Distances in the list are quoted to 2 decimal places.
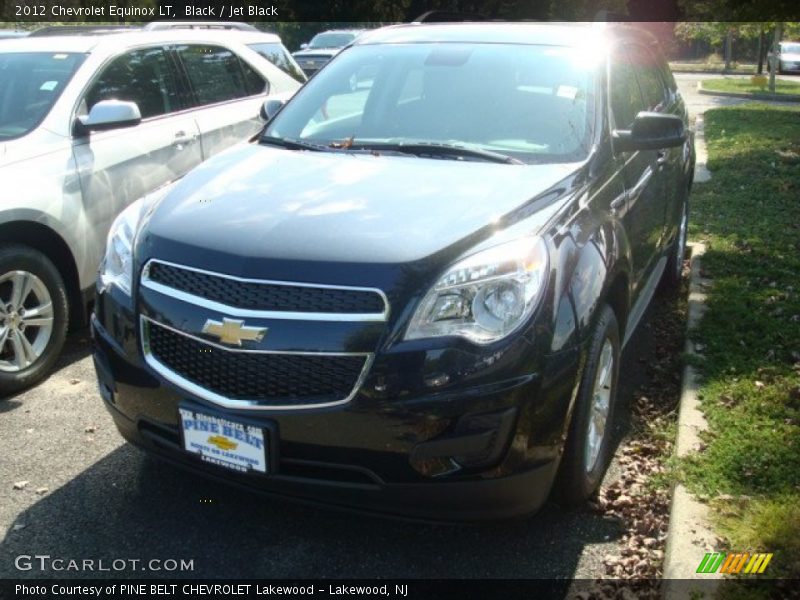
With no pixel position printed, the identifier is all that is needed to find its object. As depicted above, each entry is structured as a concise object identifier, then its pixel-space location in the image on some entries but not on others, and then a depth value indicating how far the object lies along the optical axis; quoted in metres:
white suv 4.44
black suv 2.65
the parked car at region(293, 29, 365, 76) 18.80
